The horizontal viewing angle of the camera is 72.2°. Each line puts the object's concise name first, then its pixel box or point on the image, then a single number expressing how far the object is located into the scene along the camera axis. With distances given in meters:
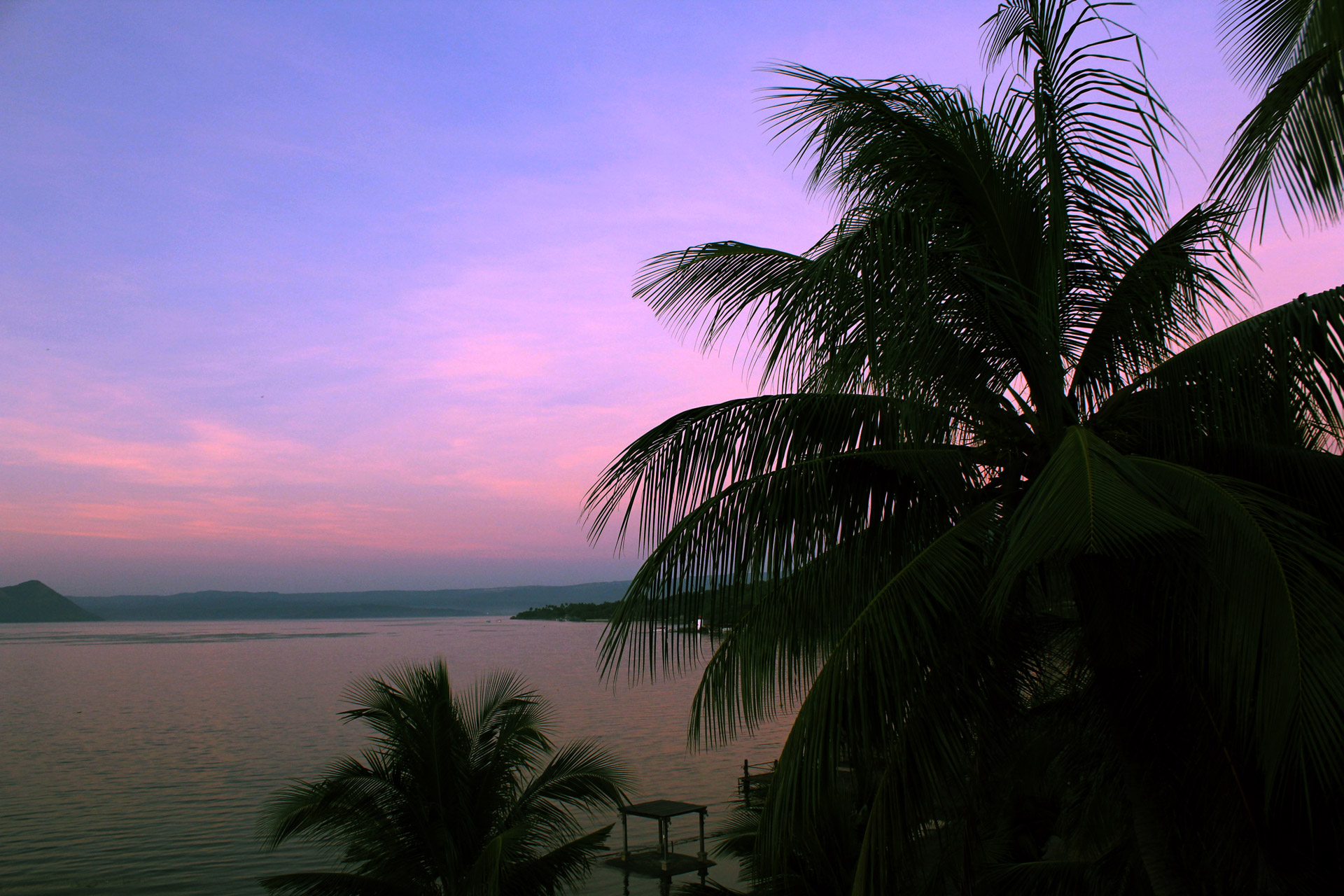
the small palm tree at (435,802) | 11.84
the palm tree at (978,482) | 4.71
